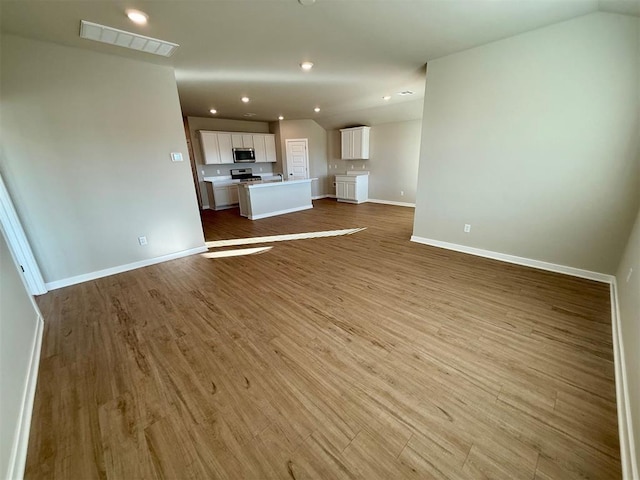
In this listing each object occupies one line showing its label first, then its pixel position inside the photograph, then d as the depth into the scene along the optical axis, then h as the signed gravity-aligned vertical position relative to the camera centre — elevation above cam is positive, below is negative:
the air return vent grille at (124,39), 2.28 +1.22
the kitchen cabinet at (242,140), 7.29 +0.66
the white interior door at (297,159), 8.18 +0.08
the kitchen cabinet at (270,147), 8.03 +0.47
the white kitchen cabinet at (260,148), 7.77 +0.44
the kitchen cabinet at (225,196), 7.15 -0.92
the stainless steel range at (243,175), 7.71 -0.36
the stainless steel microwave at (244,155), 7.37 +0.23
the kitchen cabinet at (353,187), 7.64 -0.83
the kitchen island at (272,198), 5.86 -0.86
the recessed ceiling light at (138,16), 2.06 +1.23
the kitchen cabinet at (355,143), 7.49 +0.50
